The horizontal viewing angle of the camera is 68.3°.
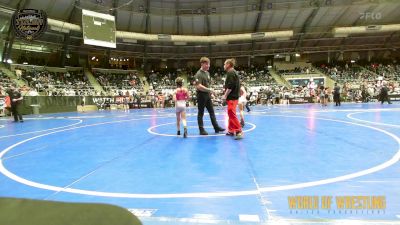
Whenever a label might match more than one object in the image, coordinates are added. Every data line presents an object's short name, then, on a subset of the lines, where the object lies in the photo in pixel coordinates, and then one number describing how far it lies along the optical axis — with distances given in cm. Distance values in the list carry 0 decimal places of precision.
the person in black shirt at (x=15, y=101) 1396
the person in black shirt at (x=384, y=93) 2116
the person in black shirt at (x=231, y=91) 711
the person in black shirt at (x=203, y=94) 769
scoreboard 2786
